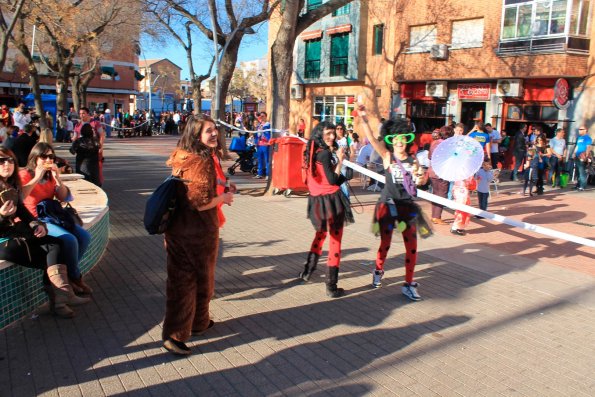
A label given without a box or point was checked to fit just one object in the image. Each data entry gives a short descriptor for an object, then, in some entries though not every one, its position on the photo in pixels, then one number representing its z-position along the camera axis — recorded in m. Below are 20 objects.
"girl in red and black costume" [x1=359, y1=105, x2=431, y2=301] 5.34
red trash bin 11.46
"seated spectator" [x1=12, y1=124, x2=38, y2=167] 10.49
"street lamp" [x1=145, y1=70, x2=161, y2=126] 36.88
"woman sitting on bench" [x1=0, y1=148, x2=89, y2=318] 4.20
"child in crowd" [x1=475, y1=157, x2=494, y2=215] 9.57
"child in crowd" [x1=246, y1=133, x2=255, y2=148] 15.85
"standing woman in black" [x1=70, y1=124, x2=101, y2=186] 9.23
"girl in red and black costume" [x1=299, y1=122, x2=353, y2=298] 5.39
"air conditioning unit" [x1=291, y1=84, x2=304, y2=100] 32.94
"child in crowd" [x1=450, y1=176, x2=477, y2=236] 8.71
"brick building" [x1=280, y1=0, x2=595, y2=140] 18.70
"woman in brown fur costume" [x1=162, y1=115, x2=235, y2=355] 3.88
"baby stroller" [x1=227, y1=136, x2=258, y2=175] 15.38
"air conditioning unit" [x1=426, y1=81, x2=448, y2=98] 23.08
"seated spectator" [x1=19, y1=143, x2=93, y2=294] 4.67
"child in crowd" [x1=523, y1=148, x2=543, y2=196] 13.33
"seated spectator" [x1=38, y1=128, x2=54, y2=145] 10.16
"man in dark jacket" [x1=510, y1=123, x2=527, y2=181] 16.95
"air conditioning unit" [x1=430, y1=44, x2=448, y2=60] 22.25
